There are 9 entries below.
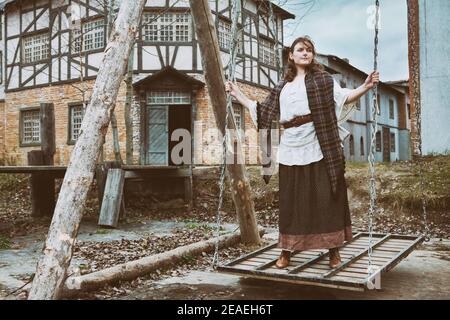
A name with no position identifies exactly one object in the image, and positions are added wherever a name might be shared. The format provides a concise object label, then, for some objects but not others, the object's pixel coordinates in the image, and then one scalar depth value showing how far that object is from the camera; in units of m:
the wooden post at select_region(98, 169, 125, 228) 8.57
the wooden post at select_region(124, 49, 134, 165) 14.30
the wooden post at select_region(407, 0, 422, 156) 13.47
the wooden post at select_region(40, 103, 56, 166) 9.18
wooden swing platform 3.38
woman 3.80
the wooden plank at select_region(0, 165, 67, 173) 7.51
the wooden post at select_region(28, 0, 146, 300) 3.21
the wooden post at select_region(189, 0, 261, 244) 5.14
